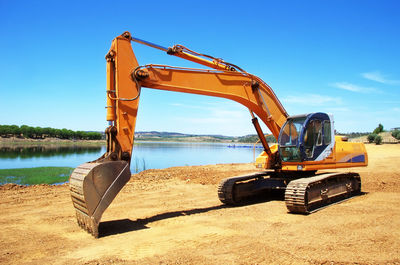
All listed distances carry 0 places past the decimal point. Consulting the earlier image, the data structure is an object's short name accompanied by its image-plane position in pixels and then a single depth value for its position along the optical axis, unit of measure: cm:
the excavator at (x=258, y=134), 612
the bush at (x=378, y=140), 4003
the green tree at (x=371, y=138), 4376
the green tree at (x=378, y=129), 6101
